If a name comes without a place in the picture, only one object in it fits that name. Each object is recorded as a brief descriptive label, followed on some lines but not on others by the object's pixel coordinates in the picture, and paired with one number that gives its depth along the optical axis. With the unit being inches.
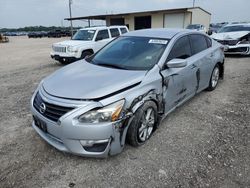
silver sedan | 99.5
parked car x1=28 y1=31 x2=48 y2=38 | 1855.8
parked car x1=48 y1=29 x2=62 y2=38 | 1697.5
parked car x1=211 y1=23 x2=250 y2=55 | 378.6
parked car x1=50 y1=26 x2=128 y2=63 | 354.3
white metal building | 1074.7
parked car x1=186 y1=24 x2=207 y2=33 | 852.4
